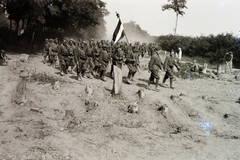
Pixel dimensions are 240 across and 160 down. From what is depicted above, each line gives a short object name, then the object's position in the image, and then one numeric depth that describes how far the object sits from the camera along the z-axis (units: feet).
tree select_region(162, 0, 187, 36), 98.02
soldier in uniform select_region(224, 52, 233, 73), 61.52
